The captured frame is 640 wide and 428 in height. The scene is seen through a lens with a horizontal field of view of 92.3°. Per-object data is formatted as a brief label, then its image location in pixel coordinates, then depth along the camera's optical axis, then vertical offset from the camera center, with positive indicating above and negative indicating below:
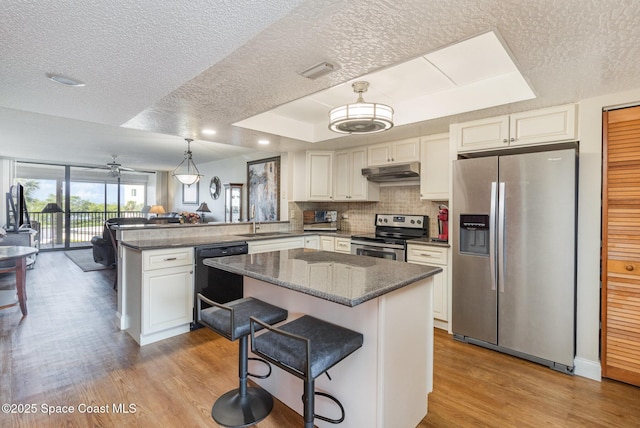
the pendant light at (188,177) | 5.37 +0.58
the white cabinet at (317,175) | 4.60 +0.54
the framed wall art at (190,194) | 8.43 +0.45
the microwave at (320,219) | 4.96 -0.13
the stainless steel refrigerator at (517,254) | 2.41 -0.35
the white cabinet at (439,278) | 3.17 -0.69
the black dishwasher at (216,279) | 3.14 -0.73
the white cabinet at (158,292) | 2.84 -0.80
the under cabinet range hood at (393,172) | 3.70 +0.50
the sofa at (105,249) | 5.56 -0.75
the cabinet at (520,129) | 2.51 +0.74
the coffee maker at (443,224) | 3.50 -0.13
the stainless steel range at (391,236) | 3.56 -0.31
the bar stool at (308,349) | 1.31 -0.64
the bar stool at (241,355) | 1.69 -0.88
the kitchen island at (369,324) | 1.51 -0.61
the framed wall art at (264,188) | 5.61 +0.44
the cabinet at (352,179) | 4.28 +0.47
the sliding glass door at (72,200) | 7.88 +0.26
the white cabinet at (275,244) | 3.70 -0.43
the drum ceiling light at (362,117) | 2.13 +0.67
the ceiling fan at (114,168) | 7.03 +0.95
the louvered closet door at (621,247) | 2.21 -0.24
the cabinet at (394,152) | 3.71 +0.76
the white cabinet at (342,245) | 4.11 -0.46
